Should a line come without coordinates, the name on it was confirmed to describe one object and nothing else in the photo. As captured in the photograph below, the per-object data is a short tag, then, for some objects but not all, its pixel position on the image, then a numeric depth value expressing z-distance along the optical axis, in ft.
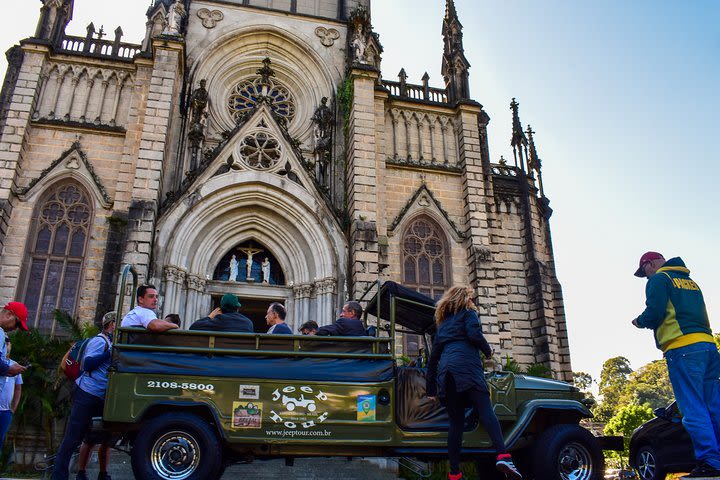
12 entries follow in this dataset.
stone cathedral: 49.83
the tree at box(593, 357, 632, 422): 228.02
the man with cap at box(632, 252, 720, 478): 17.79
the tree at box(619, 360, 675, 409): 201.57
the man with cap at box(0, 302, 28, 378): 19.48
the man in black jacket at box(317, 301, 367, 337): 22.63
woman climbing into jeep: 18.34
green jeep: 18.99
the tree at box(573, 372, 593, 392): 253.03
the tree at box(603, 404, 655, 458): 107.76
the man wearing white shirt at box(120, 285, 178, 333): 20.25
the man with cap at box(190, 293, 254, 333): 21.77
